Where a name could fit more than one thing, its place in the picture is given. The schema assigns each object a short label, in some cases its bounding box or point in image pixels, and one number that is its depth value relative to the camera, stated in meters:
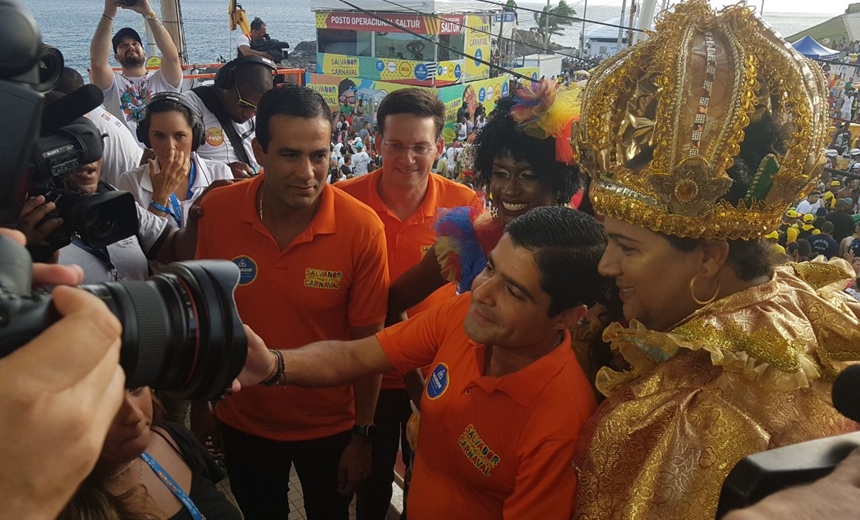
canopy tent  19.40
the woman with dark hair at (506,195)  2.46
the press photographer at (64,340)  0.63
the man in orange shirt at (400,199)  2.88
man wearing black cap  4.34
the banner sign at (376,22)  25.52
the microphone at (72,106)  1.43
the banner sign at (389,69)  23.80
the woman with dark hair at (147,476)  1.26
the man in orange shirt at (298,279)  2.36
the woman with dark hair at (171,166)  2.83
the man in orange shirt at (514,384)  1.52
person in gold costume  1.35
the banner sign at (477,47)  27.30
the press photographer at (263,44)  7.19
